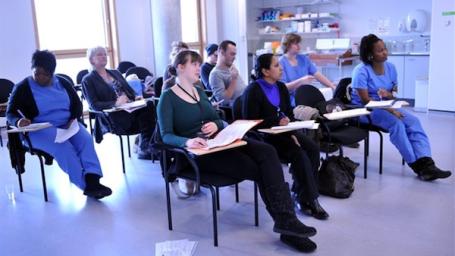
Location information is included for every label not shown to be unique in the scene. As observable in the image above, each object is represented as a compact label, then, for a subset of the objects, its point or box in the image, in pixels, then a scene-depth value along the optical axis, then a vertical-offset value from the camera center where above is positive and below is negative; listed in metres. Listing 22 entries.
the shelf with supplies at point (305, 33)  8.31 +0.08
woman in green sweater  2.50 -0.66
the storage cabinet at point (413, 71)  6.88 -0.60
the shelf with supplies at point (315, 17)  8.23 +0.36
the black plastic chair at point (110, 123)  3.88 -0.68
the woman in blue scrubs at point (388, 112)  3.62 -0.65
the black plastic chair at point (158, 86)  4.27 -0.41
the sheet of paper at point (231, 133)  2.43 -0.53
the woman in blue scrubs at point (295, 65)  4.36 -0.28
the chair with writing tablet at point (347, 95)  3.80 -0.54
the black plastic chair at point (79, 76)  6.05 -0.41
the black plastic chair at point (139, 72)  5.96 -0.38
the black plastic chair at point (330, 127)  3.46 -0.75
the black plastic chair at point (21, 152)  3.37 -0.80
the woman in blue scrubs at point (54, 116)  3.37 -0.53
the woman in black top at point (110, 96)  3.93 -0.47
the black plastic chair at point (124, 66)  6.76 -0.33
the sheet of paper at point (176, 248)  2.53 -1.19
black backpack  3.27 -1.05
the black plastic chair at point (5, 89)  5.20 -0.48
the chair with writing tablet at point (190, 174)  2.49 -0.77
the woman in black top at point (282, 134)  2.87 -0.65
